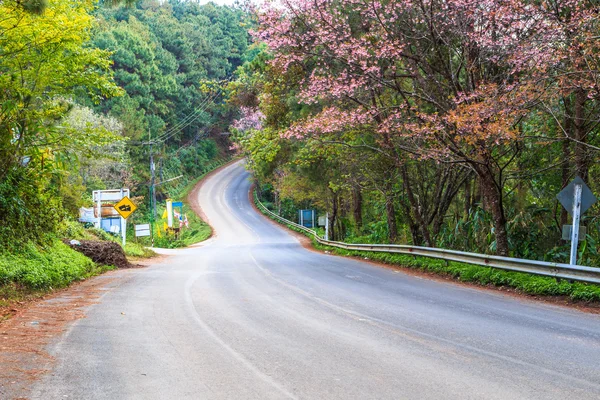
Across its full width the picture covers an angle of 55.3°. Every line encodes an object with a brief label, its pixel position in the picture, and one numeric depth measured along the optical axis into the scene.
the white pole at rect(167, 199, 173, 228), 50.98
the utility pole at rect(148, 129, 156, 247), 46.93
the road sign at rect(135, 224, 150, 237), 36.44
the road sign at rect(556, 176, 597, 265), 12.47
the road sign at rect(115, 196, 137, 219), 29.17
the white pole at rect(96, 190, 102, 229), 35.19
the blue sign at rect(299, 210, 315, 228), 60.81
